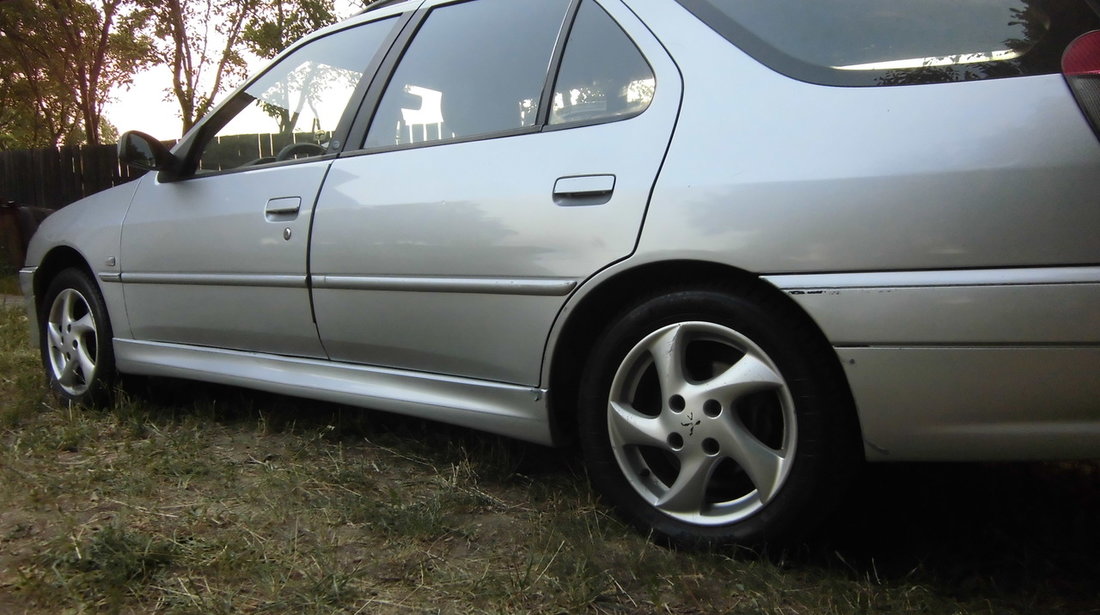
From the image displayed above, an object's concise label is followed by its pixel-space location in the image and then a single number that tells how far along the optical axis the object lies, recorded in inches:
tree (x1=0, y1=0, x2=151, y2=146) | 681.0
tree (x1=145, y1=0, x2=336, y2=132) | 559.2
